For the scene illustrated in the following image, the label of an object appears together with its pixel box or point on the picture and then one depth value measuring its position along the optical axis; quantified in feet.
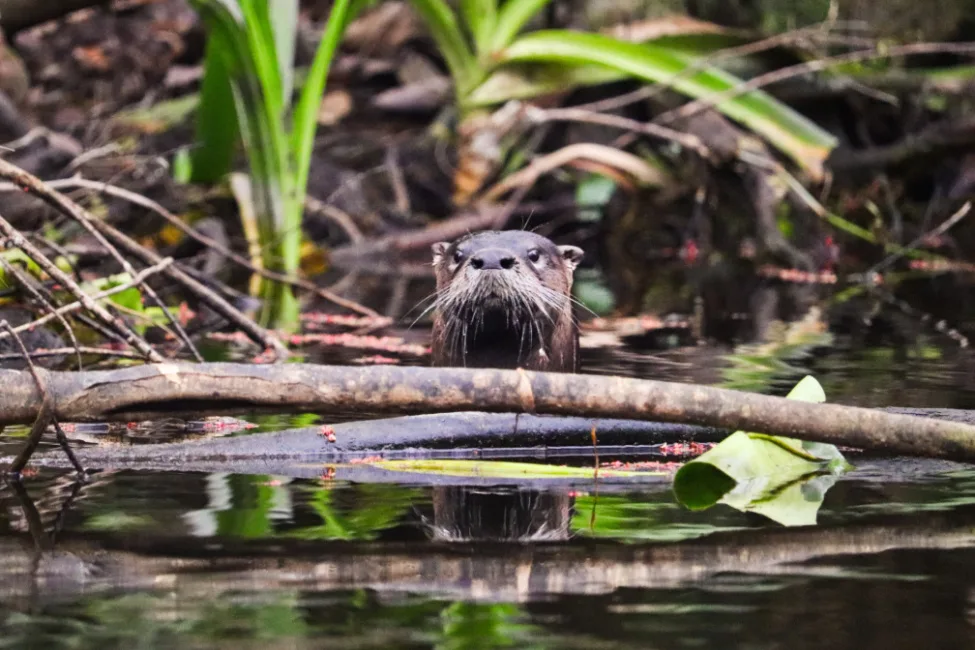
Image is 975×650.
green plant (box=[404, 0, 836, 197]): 60.54
